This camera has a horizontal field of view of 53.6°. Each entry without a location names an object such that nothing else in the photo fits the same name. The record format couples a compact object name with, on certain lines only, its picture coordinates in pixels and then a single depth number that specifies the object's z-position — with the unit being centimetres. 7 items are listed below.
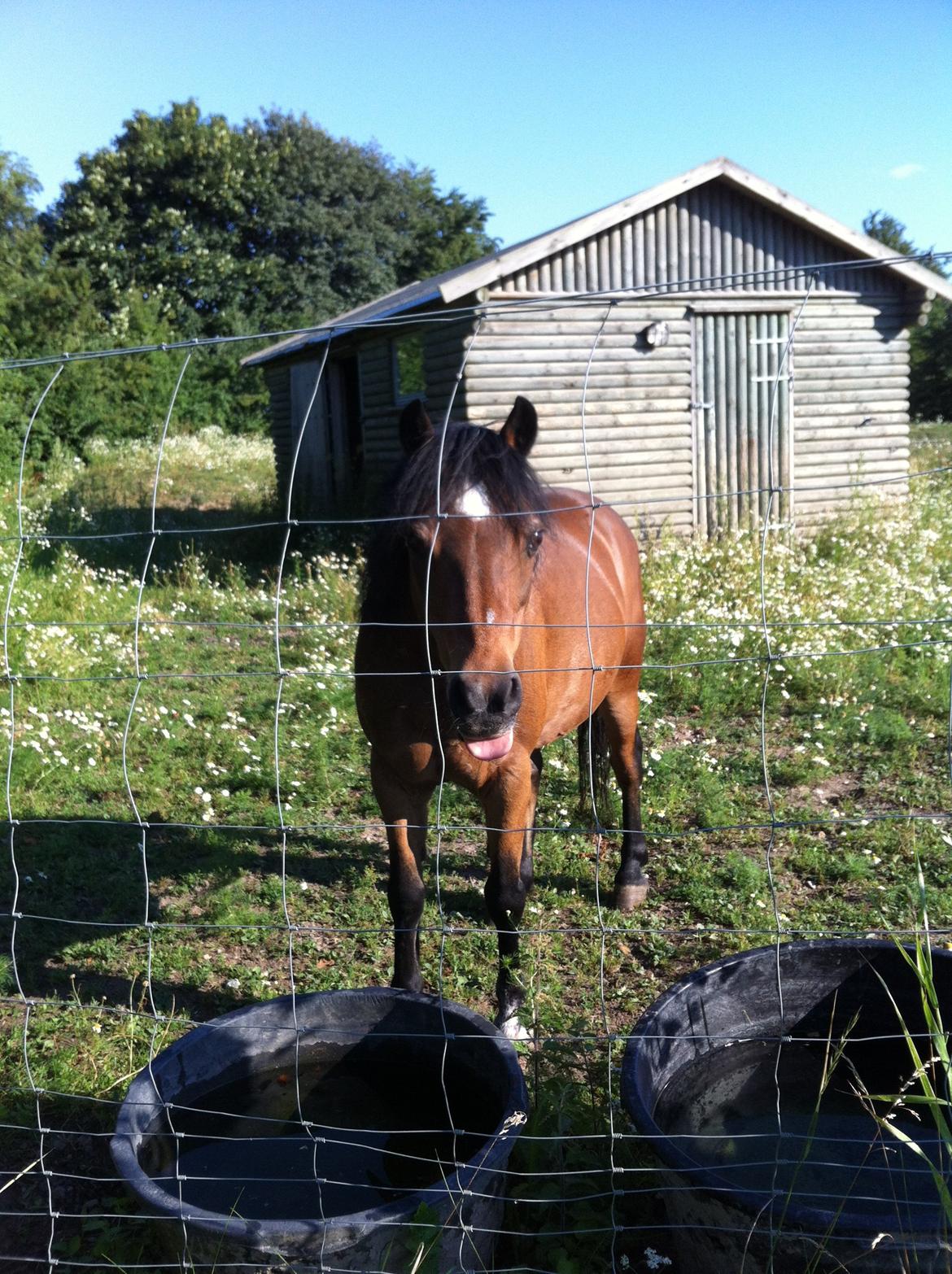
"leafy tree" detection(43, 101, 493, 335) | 3919
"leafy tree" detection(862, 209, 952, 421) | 2098
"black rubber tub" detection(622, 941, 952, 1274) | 184
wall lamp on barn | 1122
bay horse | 254
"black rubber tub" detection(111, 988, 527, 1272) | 193
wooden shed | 1083
